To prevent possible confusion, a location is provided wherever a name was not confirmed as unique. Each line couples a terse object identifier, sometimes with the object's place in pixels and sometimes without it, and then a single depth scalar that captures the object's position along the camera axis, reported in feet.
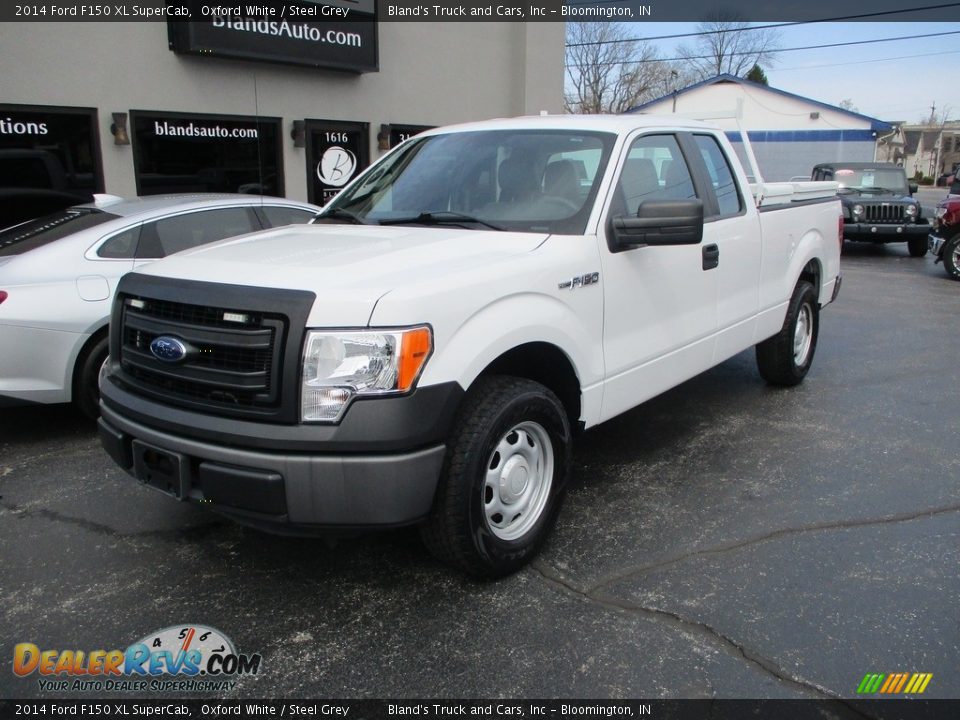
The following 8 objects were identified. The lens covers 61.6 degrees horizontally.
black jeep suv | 52.03
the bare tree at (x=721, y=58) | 177.78
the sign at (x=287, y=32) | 31.71
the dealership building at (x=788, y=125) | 115.03
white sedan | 16.01
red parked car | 42.42
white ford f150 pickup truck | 9.22
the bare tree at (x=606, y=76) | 147.33
